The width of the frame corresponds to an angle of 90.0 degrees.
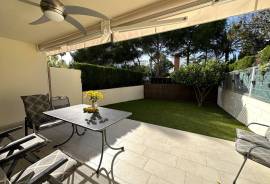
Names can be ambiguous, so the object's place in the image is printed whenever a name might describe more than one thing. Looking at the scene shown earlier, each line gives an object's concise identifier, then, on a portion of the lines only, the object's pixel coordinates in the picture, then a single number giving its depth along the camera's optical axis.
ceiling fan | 1.47
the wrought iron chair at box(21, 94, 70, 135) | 2.67
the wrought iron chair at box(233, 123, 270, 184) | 1.62
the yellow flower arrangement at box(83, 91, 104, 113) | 2.73
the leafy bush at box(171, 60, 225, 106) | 6.23
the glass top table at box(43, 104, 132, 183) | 2.08
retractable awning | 1.67
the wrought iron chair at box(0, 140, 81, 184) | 1.09
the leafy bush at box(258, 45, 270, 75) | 3.27
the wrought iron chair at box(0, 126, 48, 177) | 1.37
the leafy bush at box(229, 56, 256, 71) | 4.65
